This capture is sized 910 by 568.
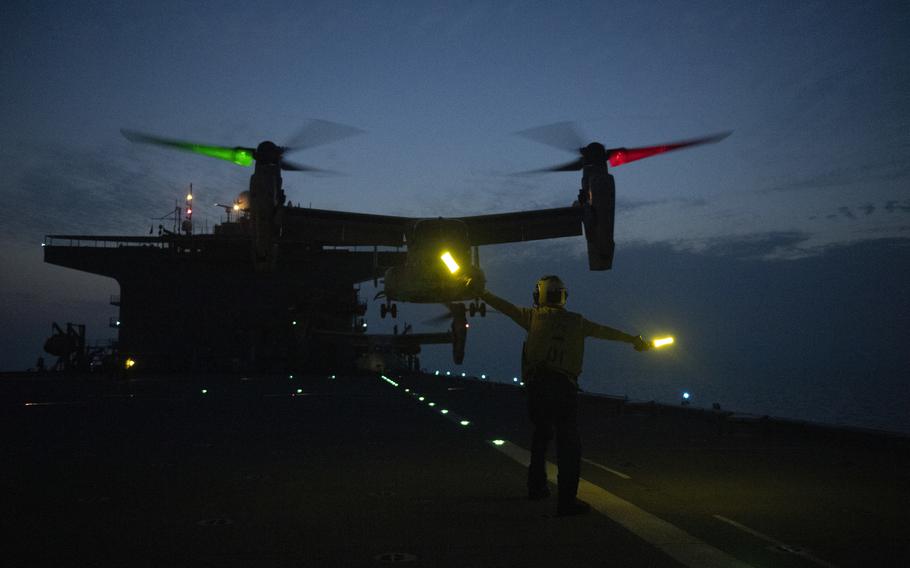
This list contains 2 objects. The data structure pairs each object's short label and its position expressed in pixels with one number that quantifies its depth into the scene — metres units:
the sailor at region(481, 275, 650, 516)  6.72
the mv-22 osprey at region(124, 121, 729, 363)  21.97
